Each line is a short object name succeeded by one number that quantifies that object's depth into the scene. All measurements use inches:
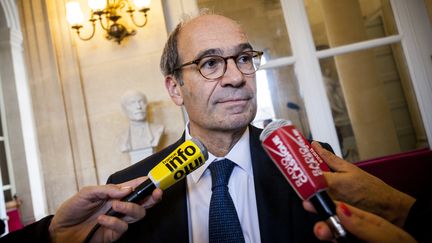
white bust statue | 83.2
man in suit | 40.1
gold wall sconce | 86.2
